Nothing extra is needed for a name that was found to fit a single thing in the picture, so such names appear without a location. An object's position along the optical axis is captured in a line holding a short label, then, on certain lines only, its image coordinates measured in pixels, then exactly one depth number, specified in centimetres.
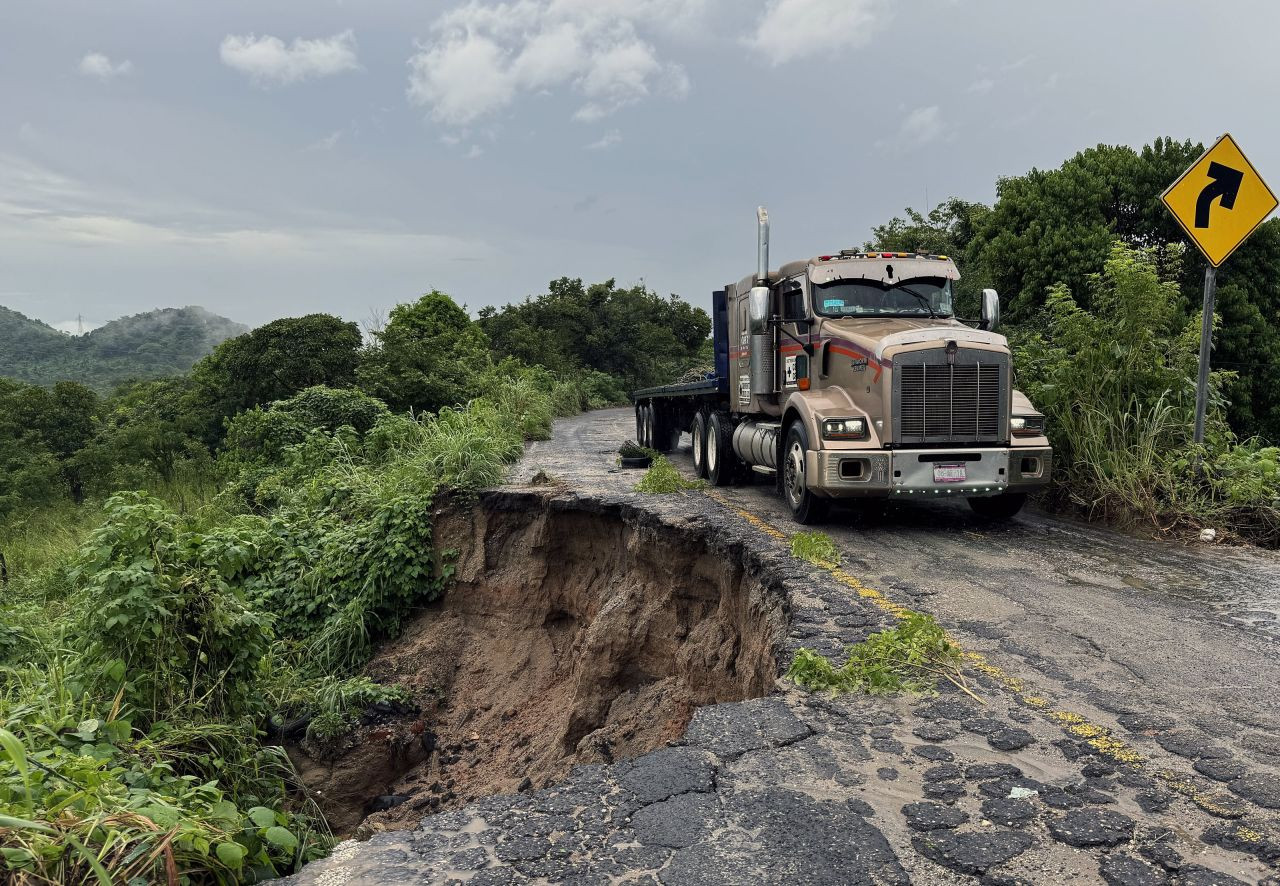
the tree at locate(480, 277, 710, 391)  3950
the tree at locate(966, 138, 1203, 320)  1873
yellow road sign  770
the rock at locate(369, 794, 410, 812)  774
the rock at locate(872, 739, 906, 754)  355
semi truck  774
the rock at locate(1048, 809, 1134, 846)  283
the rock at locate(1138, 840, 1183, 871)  268
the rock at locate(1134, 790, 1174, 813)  304
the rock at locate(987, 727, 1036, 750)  356
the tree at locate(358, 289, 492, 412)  1938
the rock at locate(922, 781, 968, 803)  316
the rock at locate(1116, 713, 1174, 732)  372
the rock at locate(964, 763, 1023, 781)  331
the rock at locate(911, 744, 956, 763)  347
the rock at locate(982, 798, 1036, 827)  298
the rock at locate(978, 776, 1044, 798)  318
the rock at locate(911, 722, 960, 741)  366
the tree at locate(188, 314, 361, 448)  1967
